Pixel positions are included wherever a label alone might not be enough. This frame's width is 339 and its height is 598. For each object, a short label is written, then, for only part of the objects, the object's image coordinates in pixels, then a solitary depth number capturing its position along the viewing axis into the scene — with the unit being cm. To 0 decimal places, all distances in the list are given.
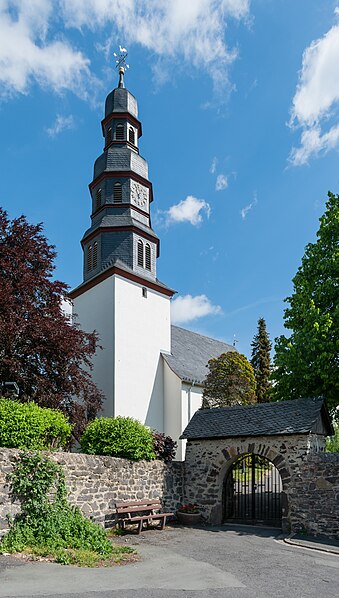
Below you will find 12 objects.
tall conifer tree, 3544
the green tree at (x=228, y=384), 2406
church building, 2292
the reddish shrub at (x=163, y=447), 1510
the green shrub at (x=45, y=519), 949
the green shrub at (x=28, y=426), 1079
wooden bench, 1260
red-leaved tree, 1573
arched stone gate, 1343
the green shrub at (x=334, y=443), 1901
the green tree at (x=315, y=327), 1547
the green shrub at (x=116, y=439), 1373
